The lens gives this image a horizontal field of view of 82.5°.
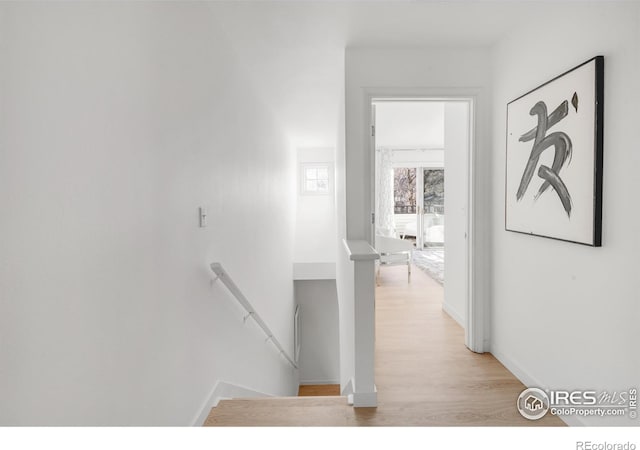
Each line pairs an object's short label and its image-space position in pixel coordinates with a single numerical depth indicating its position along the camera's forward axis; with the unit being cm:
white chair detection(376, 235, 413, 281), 566
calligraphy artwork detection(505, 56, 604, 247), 173
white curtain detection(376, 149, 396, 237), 786
